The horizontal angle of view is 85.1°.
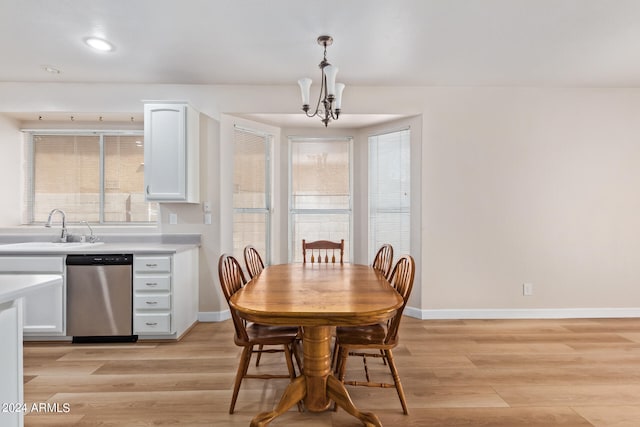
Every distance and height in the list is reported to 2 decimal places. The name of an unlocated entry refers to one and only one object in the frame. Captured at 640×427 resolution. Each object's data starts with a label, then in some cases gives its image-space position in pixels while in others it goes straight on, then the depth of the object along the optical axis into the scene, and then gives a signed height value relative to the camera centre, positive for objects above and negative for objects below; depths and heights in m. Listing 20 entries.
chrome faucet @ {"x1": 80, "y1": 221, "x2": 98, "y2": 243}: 3.60 -0.27
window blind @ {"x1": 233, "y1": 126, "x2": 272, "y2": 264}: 3.87 +0.24
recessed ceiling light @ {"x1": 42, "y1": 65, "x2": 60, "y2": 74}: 3.21 +1.34
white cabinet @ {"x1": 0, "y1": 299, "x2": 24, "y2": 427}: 1.26 -0.56
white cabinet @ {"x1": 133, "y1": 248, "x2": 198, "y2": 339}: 3.03 -0.74
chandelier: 2.35 +0.87
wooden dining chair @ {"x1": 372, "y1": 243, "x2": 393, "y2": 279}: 2.69 -0.38
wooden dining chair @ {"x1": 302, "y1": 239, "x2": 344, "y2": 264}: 3.24 -0.30
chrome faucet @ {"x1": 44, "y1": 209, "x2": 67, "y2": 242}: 3.52 -0.14
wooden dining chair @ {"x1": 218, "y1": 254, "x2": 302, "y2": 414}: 1.93 -0.72
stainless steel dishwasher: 2.99 -0.72
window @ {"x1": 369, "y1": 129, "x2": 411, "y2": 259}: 3.95 +0.26
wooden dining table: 1.55 -0.44
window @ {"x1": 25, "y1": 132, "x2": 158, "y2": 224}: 3.85 +0.39
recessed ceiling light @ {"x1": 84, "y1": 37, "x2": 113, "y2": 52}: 2.70 +1.34
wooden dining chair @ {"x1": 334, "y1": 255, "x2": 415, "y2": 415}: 1.92 -0.72
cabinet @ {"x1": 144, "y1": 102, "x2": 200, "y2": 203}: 3.33 +0.59
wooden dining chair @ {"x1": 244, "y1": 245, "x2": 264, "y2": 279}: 2.57 -0.38
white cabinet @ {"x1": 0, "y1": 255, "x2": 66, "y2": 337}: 2.97 -0.76
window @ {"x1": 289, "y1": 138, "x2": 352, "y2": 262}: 4.41 +0.28
